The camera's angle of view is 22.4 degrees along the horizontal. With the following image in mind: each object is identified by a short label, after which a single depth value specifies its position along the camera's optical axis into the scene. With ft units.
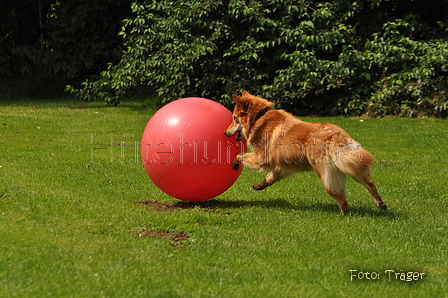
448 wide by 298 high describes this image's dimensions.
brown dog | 44.07
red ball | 45.18
